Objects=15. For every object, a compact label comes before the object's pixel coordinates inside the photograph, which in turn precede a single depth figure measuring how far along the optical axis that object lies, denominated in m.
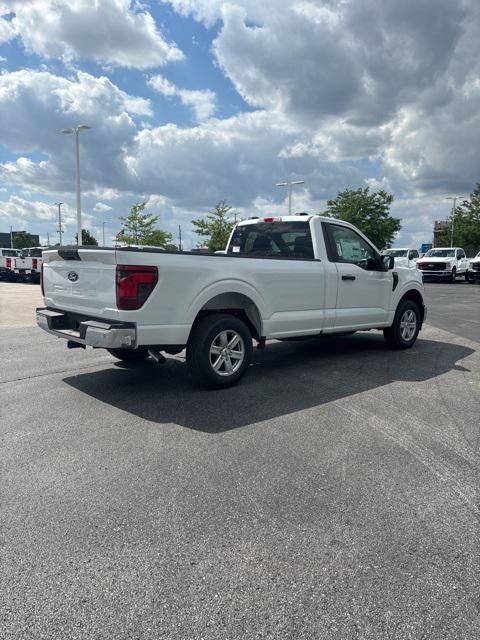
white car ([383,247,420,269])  31.39
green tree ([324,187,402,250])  46.34
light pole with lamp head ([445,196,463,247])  49.05
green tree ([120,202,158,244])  41.59
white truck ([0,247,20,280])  26.28
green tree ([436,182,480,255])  44.94
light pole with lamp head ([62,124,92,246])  30.92
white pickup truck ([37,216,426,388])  4.63
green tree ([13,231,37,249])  93.44
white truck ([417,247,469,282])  28.77
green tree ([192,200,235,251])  46.22
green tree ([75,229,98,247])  76.78
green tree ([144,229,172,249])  41.94
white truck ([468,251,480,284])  27.39
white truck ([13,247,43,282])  25.19
